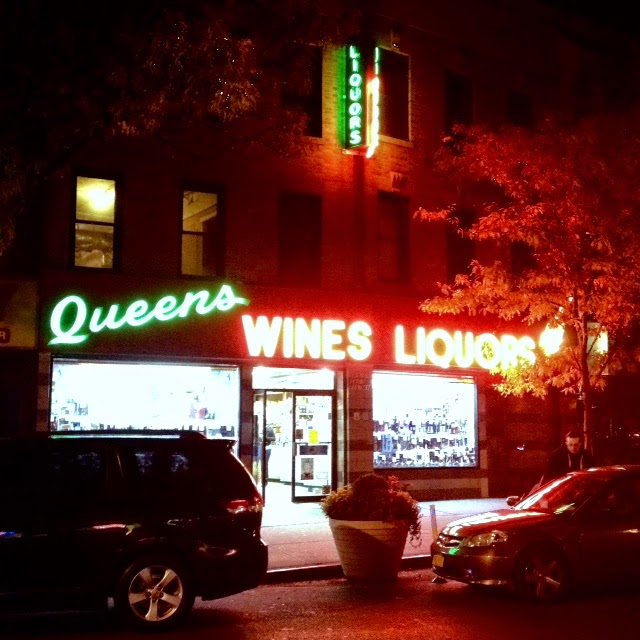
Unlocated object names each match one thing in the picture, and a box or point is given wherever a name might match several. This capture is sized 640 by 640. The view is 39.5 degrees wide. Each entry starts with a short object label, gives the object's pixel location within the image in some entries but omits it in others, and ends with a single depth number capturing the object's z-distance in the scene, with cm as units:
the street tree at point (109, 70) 1113
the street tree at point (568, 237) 1505
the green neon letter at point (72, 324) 1548
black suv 791
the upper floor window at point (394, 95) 1983
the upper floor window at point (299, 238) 1831
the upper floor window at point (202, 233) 1738
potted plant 1100
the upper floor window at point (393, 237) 1947
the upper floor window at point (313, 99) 1862
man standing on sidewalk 1291
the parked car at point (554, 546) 939
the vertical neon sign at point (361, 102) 1836
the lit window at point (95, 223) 1631
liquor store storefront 1600
